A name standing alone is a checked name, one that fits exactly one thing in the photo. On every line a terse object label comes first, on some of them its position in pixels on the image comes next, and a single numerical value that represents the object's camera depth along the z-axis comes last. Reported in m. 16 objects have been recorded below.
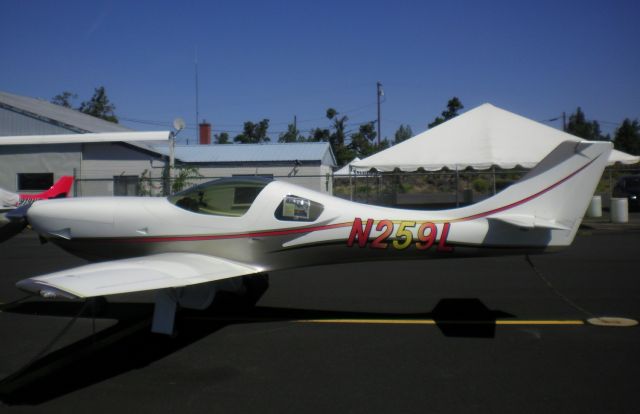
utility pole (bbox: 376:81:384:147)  54.22
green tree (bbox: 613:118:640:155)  66.88
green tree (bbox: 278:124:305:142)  66.97
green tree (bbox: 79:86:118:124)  69.94
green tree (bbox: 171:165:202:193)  20.12
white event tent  18.25
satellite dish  23.47
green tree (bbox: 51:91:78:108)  73.25
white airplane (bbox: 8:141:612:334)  6.06
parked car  24.03
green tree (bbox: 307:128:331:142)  61.12
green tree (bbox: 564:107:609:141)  83.19
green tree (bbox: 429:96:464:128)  55.31
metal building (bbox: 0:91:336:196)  25.28
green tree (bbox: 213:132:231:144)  73.25
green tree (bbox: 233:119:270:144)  66.75
